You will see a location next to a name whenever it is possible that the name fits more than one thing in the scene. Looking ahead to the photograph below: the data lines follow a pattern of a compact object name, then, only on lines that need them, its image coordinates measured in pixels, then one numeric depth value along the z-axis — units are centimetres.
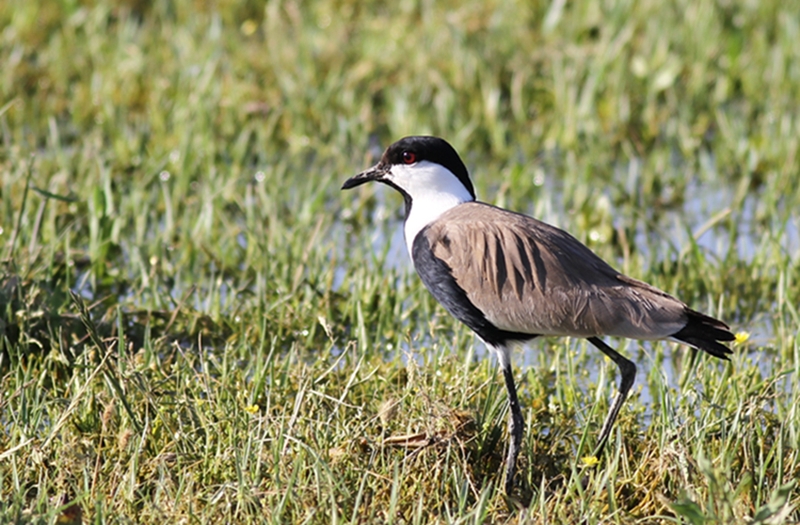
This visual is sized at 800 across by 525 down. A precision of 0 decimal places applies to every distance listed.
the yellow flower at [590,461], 768
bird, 794
